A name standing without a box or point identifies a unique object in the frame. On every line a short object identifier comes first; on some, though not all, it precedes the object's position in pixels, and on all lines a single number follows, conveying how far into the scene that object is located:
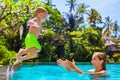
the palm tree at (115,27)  35.85
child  3.62
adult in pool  3.19
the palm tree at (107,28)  30.97
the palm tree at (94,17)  27.24
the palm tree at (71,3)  26.73
